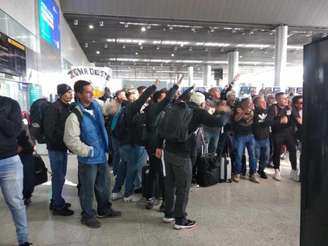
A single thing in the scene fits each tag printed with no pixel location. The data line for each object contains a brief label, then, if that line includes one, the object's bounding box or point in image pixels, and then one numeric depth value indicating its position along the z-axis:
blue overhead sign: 6.57
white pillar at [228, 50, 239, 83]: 17.83
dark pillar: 1.16
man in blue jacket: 2.61
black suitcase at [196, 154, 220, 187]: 4.14
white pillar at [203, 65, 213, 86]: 23.73
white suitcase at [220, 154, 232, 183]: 4.34
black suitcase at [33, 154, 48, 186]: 3.31
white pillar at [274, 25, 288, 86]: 11.41
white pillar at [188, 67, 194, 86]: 25.69
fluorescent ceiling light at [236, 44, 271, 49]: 15.78
